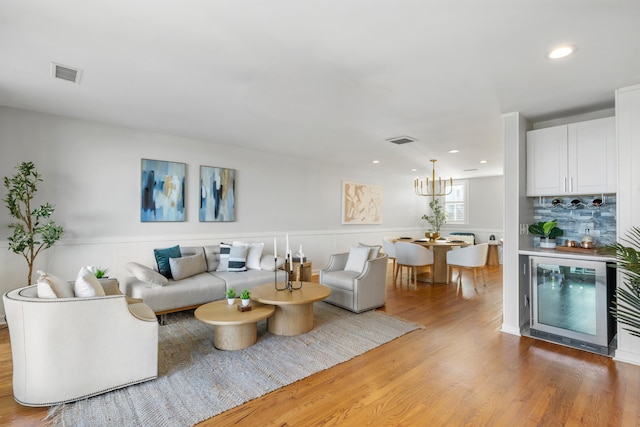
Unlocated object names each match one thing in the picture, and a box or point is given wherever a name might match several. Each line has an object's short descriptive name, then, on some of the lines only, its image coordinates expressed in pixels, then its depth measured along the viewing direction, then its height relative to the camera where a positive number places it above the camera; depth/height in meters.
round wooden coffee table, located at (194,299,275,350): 2.72 -0.99
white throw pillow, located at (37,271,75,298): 2.08 -0.52
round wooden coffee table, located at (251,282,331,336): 3.12 -1.04
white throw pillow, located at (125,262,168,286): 3.39 -0.69
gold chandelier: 9.12 +0.78
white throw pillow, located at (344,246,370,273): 4.30 -0.64
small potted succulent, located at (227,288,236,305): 3.05 -0.83
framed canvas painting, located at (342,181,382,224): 7.01 +0.27
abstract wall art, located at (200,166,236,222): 4.81 +0.35
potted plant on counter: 3.35 -0.22
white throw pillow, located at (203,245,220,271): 4.41 -0.62
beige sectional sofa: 3.42 -0.83
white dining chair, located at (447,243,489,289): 5.19 -0.75
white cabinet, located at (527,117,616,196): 3.01 +0.59
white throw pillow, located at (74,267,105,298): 2.29 -0.56
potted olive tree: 3.23 -0.03
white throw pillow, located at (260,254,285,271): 4.52 -0.74
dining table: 5.69 -0.87
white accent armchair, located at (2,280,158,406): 1.96 -0.90
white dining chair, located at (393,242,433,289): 5.43 -0.76
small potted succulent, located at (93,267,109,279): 3.30 -0.65
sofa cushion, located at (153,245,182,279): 3.93 -0.59
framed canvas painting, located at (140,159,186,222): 4.26 +0.36
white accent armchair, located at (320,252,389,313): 3.89 -0.96
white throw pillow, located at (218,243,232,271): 4.39 -0.64
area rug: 1.93 -1.28
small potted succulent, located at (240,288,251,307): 2.96 -0.83
